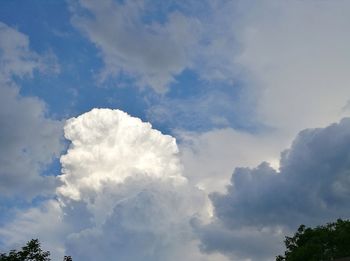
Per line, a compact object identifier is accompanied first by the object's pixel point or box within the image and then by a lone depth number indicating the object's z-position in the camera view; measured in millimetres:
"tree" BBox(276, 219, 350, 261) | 89188
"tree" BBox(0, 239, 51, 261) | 66812
